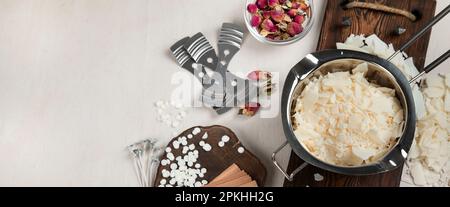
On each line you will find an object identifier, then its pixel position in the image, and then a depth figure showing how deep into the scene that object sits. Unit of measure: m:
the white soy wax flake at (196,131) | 1.26
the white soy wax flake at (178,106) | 1.33
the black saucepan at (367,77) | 0.99
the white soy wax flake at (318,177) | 1.17
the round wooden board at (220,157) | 1.23
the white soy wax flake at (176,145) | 1.25
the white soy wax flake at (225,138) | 1.25
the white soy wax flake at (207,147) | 1.25
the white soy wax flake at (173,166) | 1.24
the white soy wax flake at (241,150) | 1.23
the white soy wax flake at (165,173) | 1.24
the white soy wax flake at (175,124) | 1.32
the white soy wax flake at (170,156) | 1.25
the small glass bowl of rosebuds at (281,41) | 1.26
